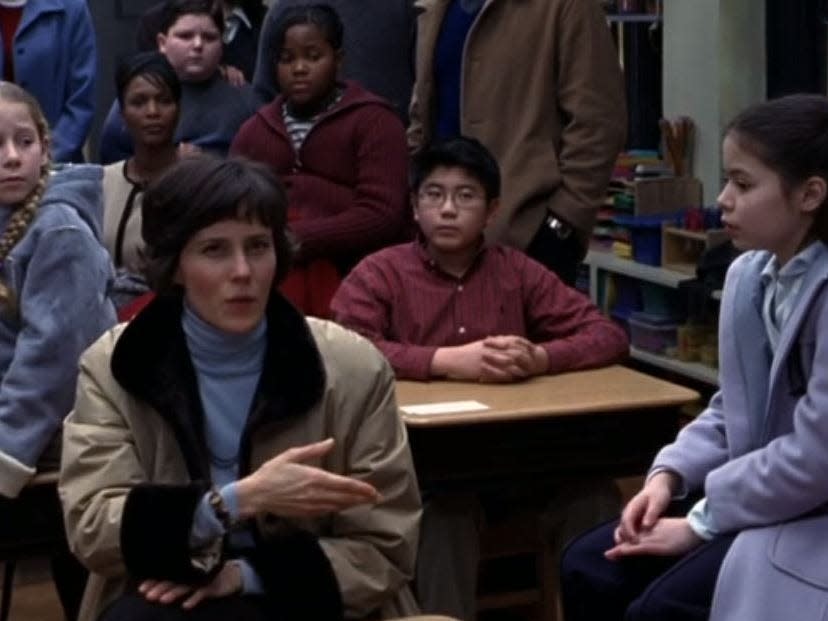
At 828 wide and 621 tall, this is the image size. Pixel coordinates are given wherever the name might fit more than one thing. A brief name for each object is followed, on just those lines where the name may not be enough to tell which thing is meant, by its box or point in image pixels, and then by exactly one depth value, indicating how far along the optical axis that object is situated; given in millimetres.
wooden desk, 5504
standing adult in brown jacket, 6808
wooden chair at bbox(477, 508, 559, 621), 6058
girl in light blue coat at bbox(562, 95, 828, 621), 4227
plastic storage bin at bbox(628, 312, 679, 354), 9760
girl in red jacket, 6919
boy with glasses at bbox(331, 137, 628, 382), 6058
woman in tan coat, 4160
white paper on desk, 5454
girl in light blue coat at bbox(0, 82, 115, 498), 5056
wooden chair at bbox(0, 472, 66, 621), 5044
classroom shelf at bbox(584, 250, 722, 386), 9356
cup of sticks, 9614
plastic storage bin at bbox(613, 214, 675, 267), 9643
